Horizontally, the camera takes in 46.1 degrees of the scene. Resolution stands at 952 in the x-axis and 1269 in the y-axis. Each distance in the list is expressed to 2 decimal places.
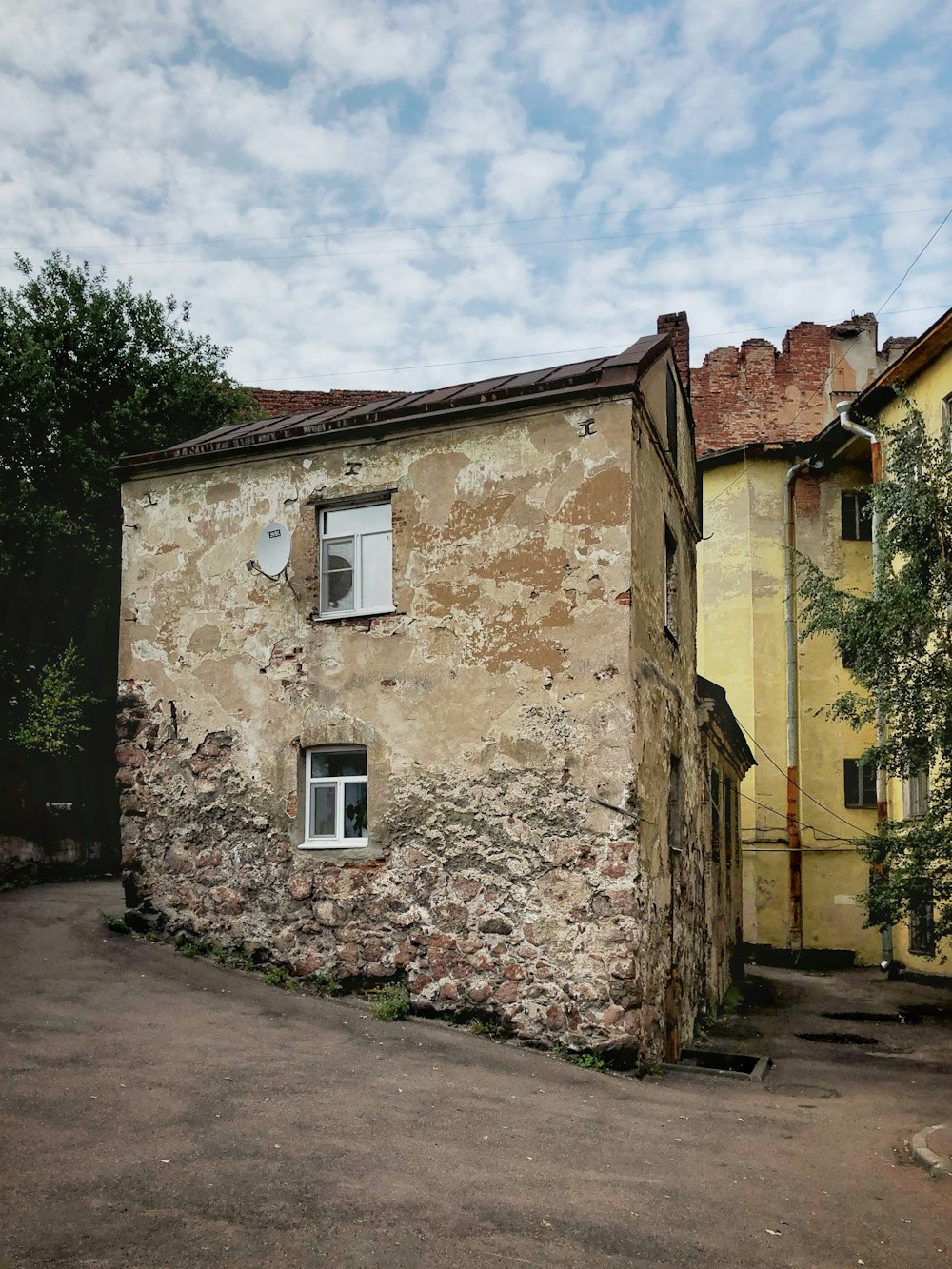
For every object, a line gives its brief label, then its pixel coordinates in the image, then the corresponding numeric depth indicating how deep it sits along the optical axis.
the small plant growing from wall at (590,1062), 10.39
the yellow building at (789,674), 25.00
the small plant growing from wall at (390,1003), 11.19
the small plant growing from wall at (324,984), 11.73
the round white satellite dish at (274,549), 12.88
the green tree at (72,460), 20.12
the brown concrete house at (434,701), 10.98
